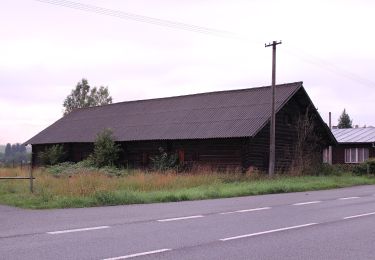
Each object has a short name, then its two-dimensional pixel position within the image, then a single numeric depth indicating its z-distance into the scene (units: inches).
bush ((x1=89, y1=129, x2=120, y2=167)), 1502.2
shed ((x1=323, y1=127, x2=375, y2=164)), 1923.0
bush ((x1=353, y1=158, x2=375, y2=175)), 1474.0
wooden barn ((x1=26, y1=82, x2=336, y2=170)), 1346.0
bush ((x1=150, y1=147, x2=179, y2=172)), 1390.3
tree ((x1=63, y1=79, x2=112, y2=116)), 2901.1
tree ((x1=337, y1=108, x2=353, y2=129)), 3713.3
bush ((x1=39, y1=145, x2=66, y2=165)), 1749.5
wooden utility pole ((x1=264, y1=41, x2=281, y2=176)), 1199.8
